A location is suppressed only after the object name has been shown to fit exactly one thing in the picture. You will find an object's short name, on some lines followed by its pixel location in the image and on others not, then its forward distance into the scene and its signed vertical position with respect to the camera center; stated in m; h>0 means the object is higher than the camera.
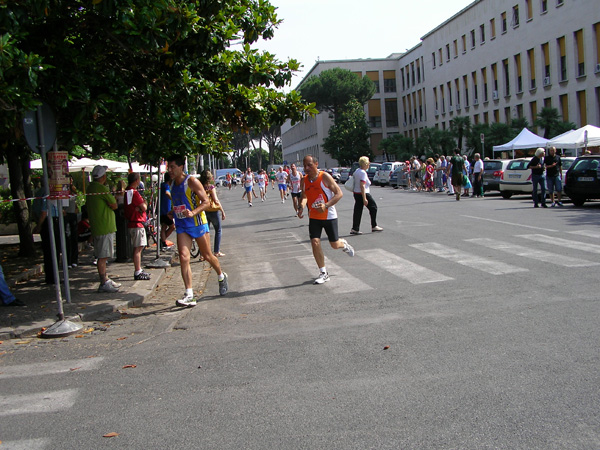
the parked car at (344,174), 57.56 +0.67
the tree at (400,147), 57.62 +2.77
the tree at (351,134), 79.00 +5.62
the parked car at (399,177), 40.72 +0.00
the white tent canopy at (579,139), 27.86 +1.05
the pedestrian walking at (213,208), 12.29 -0.30
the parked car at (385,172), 44.95 +0.47
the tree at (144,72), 7.50 +1.71
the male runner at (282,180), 30.80 +0.31
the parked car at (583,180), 18.70 -0.50
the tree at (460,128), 46.91 +3.22
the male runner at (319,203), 9.41 -0.29
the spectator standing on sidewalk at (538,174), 19.30 -0.23
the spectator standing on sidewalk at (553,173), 19.09 -0.23
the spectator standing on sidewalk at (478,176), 26.75 -0.20
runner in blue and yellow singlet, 8.49 -0.29
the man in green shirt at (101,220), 9.46 -0.27
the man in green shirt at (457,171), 24.62 +0.06
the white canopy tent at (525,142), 31.78 +1.23
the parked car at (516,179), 24.00 -0.40
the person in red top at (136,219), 10.57 -0.33
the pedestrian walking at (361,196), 14.64 -0.35
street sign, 7.40 +0.91
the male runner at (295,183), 21.60 +0.08
